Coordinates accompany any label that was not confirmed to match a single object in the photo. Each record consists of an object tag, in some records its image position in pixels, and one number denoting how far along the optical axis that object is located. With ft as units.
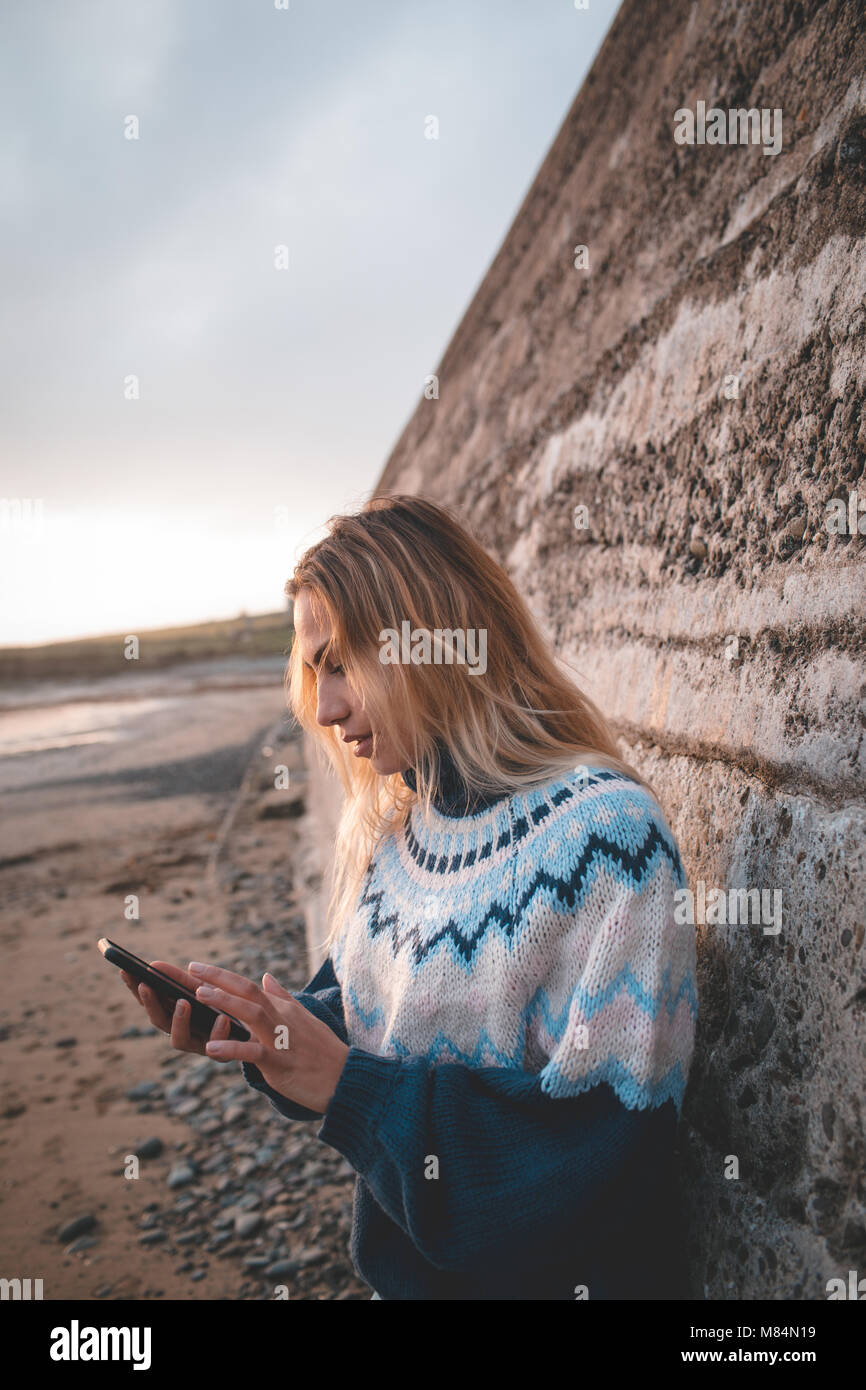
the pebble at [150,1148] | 10.91
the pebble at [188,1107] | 11.83
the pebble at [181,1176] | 10.28
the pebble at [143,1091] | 12.26
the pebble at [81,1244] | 9.29
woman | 3.81
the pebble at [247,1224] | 9.37
